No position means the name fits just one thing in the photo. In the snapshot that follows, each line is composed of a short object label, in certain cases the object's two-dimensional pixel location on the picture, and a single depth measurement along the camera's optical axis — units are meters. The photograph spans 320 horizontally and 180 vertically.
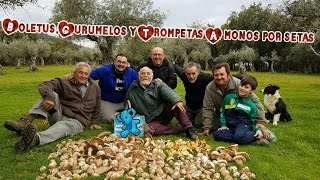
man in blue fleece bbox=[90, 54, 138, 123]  7.28
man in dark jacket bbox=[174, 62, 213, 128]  6.79
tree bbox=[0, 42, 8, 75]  47.99
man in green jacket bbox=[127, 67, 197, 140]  6.17
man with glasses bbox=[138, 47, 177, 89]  7.29
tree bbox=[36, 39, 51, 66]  49.95
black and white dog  7.81
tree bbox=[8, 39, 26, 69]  45.56
